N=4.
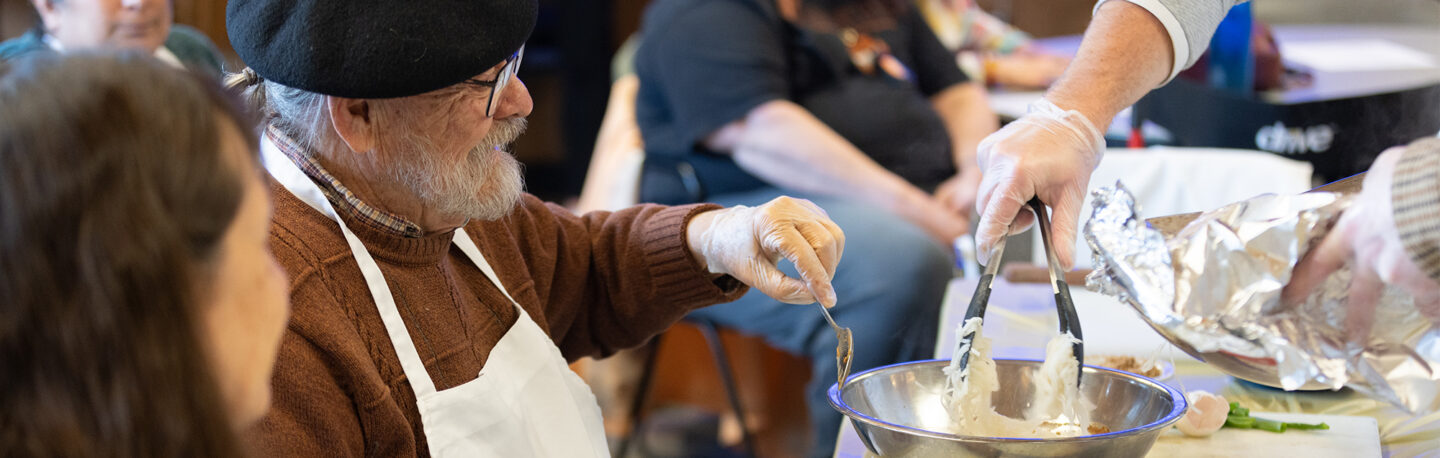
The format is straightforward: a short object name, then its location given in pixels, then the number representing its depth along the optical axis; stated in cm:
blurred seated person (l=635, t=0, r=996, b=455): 231
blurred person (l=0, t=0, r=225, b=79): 210
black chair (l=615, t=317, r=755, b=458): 256
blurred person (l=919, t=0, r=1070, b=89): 326
